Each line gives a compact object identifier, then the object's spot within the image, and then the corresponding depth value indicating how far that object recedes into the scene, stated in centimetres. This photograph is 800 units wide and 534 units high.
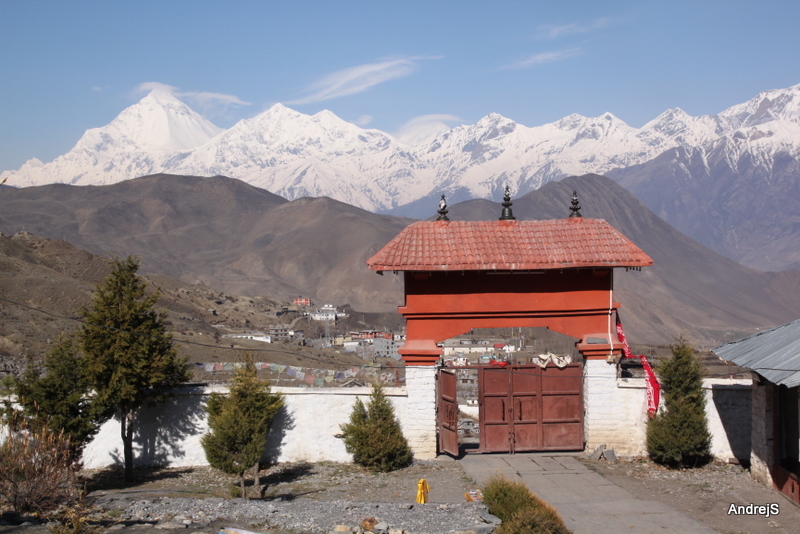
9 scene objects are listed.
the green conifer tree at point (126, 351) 1603
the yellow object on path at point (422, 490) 1309
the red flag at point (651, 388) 1697
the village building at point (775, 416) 1373
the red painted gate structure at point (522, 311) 1728
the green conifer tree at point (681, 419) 1630
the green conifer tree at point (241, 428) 1453
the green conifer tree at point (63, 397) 1524
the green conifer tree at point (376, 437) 1633
